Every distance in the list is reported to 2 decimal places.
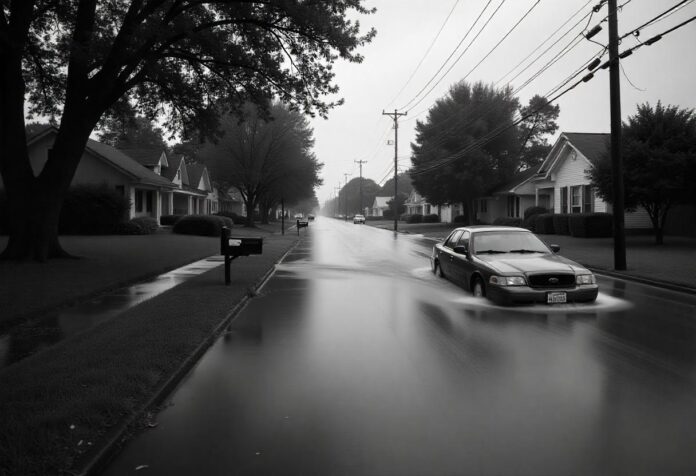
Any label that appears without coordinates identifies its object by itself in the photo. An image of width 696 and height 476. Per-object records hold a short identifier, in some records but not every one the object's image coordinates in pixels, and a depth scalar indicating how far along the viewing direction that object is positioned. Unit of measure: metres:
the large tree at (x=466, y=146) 47.84
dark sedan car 9.16
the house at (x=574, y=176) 30.72
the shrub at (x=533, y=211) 38.81
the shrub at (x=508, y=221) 40.00
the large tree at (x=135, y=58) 15.23
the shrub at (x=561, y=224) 31.08
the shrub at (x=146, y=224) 32.41
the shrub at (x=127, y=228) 31.56
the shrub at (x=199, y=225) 34.12
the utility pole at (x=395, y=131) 51.66
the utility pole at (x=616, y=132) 14.95
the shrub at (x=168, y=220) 43.98
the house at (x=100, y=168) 34.47
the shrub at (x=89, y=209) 30.62
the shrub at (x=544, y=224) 32.88
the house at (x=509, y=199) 43.72
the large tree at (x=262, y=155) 47.94
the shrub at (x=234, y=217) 59.01
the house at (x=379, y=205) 140.00
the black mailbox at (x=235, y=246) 12.10
